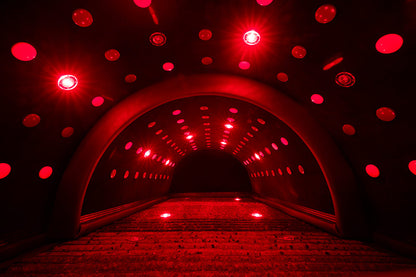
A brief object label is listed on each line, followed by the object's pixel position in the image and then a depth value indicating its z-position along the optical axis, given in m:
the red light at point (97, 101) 4.15
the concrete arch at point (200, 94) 4.24
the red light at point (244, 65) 4.05
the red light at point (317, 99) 3.98
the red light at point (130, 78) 4.12
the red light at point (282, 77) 4.04
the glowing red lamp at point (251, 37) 3.29
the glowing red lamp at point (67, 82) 3.32
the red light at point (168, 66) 4.10
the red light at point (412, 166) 3.19
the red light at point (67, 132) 4.06
